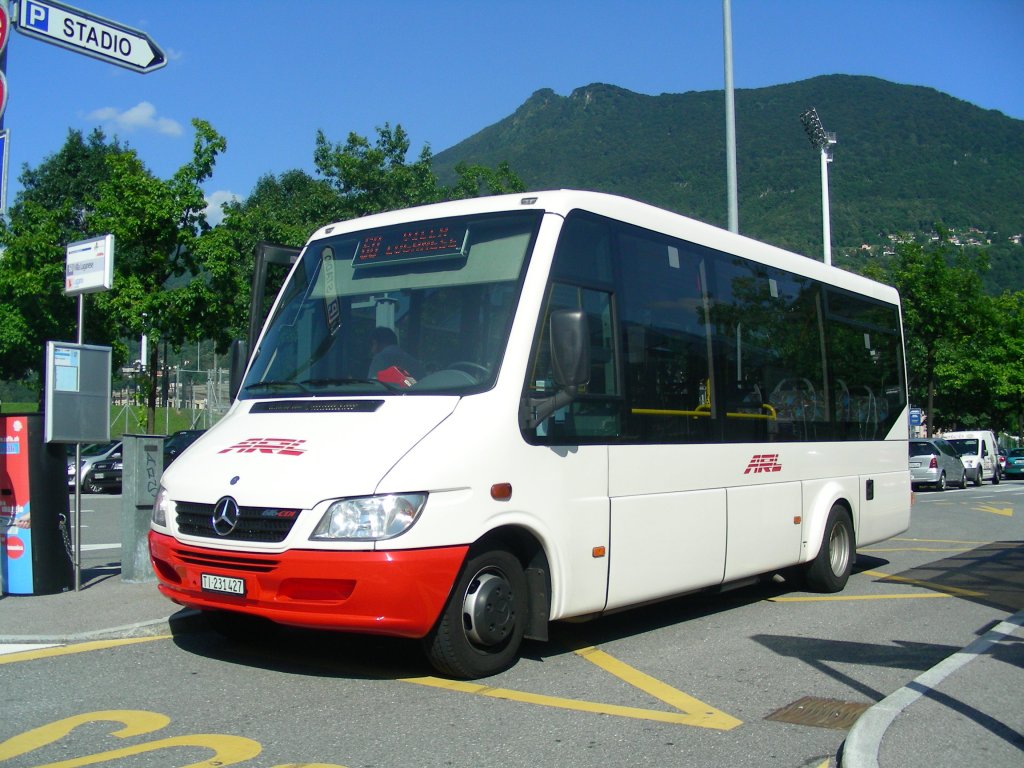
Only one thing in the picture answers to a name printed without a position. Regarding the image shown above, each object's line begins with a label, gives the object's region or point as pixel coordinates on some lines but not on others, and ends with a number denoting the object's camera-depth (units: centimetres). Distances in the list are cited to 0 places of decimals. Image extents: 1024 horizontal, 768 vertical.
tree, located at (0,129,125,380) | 3247
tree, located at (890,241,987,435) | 4459
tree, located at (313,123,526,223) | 3719
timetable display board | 904
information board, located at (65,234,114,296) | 955
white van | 4200
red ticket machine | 917
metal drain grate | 568
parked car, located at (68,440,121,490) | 3168
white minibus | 593
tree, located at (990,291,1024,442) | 5310
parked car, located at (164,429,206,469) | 2622
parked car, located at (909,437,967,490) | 3581
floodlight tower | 3842
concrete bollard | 967
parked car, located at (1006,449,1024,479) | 4806
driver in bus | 673
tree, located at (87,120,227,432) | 2633
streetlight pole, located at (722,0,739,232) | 1726
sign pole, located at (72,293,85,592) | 907
